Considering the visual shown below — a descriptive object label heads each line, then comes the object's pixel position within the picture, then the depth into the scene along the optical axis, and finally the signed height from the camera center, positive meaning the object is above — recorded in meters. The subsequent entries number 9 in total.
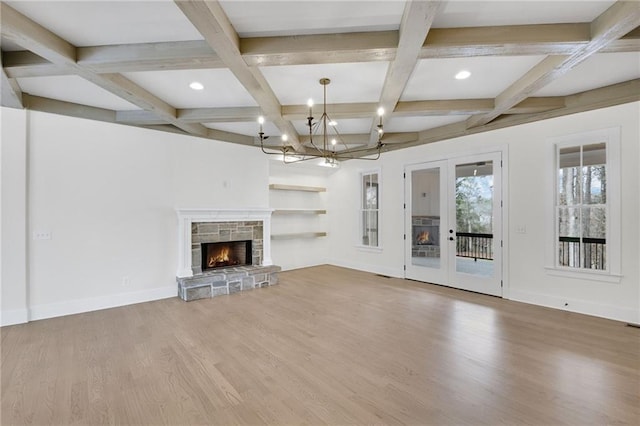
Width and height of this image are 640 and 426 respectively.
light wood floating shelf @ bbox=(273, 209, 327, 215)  6.58 +0.05
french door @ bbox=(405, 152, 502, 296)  4.75 -0.19
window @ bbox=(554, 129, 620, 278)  3.66 +0.12
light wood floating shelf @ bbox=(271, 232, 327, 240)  6.56 -0.54
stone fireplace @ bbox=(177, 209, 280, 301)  4.77 -0.74
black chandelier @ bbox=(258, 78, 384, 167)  3.47 +1.47
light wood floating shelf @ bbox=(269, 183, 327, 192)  6.50 +0.61
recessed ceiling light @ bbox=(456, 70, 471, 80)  3.13 +1.53
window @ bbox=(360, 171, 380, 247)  6.65 +0.06
